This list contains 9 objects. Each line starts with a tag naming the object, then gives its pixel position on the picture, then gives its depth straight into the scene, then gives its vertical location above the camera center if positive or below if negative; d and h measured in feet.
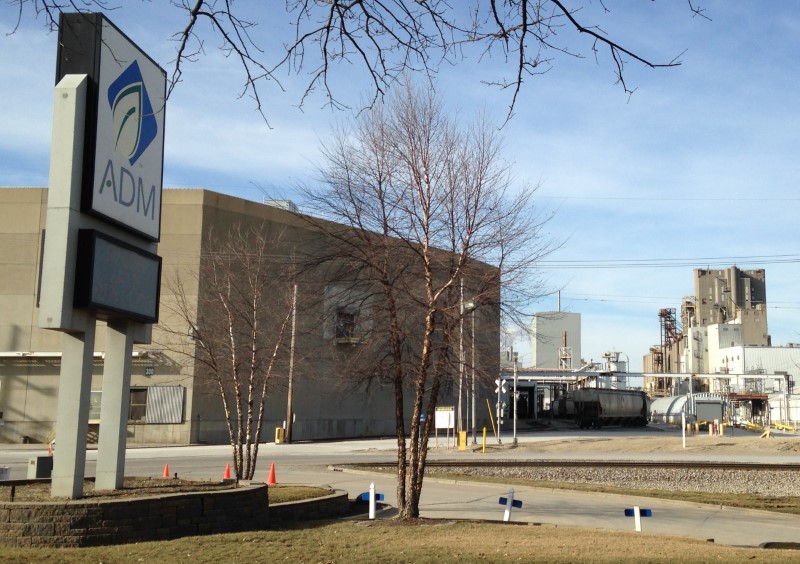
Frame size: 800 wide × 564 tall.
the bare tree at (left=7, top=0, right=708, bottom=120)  17.19 +7.84
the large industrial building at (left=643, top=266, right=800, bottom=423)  349.20 +29.01
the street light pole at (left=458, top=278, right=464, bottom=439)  48.74 +3.88
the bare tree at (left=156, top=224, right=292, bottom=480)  62.69 +6.81
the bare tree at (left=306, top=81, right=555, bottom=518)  48.34 +8.19
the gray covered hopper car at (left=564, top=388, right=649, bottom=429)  221.46 -0.31
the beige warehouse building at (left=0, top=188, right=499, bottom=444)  149.18 +6.84
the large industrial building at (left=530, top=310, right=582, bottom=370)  373.81 +24.42
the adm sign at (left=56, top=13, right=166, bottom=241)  41.91 +14.05
